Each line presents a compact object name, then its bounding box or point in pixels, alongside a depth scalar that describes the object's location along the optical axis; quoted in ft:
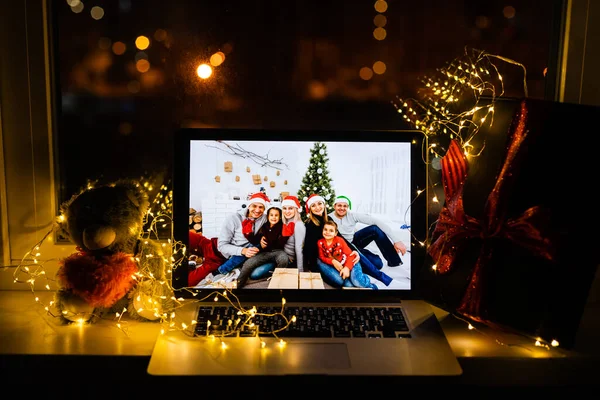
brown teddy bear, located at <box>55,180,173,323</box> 3.35
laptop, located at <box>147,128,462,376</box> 3.65
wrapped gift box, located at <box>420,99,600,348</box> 2.94
